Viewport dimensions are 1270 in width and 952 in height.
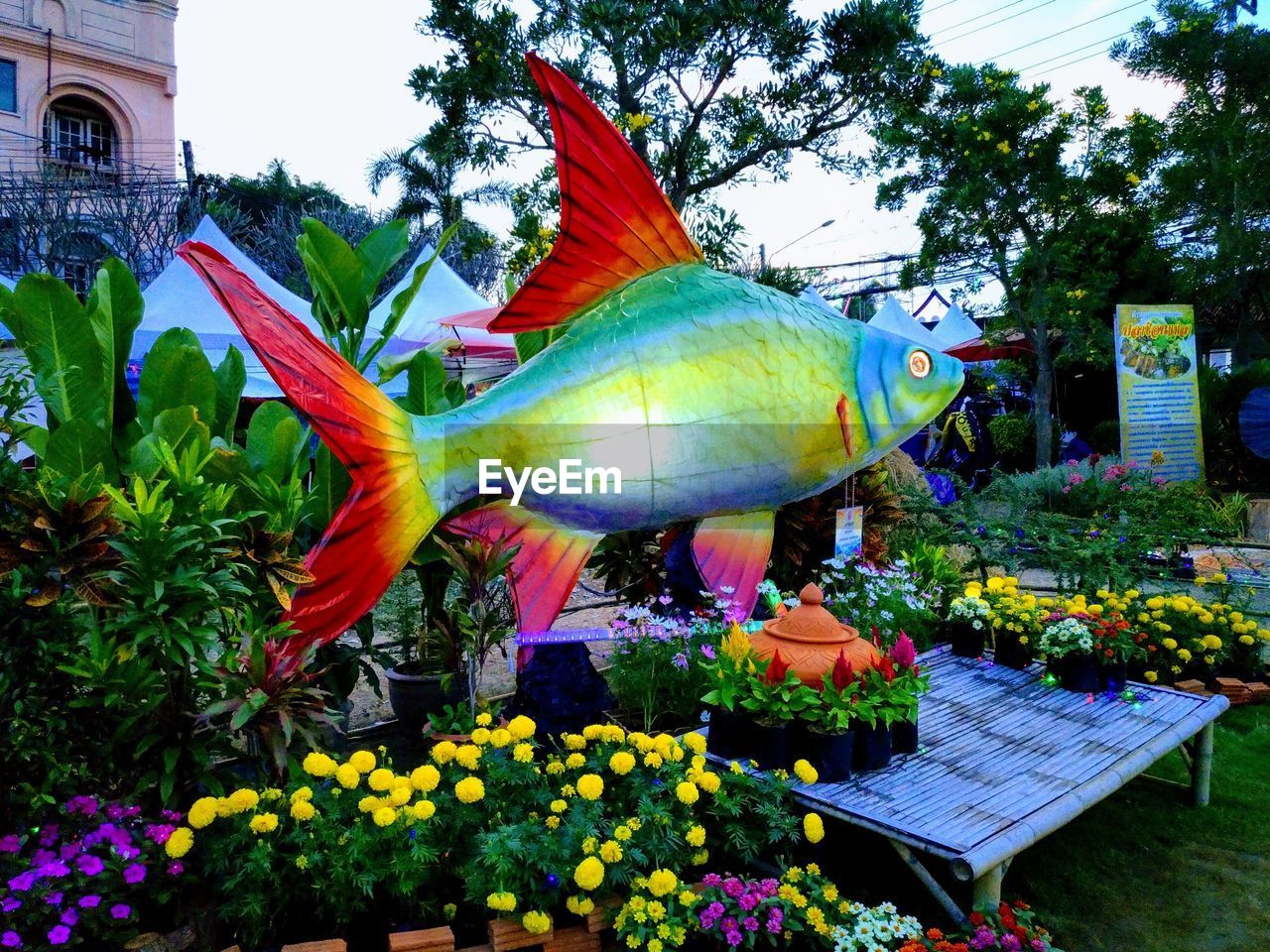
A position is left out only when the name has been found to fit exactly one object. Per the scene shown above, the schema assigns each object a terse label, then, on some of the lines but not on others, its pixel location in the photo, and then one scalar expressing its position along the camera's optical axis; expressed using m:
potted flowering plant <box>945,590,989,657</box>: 3.72
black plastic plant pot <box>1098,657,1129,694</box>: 3.36
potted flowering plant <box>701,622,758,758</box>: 2.67
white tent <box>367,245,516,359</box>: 9.05
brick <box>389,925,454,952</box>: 1.89
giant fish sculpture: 2.42
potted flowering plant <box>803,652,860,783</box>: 2.51
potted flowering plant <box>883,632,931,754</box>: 2.67
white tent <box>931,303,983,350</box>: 15.69
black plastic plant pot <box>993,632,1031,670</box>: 3.64
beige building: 22.47
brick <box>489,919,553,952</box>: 1.92
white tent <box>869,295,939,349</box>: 13.28
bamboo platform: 2.21
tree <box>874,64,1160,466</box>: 10.96
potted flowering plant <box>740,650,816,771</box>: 2.57
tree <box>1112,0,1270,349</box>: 11.06
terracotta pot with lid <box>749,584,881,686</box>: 2.67
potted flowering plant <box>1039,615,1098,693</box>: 3.34
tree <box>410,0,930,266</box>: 6.71
